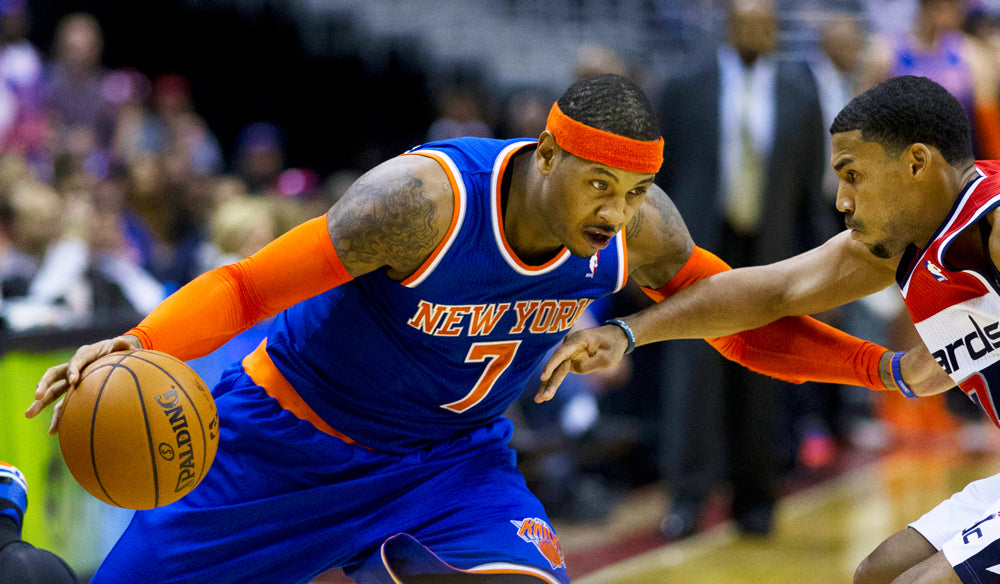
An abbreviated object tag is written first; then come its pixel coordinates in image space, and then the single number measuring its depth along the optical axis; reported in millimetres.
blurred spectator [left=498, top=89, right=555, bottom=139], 17422
